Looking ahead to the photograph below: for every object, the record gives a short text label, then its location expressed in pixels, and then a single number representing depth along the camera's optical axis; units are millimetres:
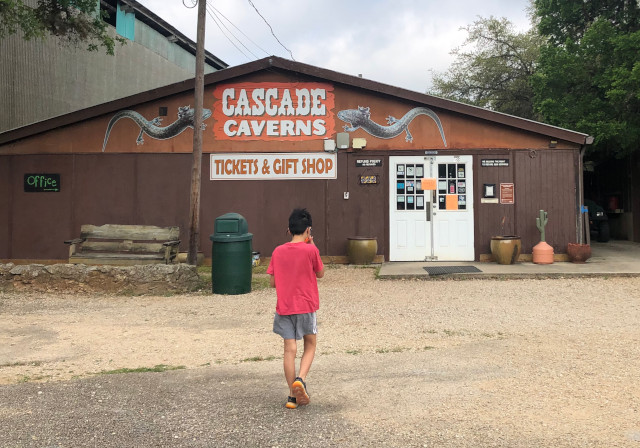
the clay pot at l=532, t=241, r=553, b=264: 12359
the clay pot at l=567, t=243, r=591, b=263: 12406
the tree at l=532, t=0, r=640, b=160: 15125
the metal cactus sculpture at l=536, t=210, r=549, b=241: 12633
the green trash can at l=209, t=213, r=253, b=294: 9711
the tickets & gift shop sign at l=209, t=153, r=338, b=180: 13656
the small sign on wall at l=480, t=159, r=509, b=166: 13195
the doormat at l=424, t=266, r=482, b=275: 11352
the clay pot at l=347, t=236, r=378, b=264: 13008
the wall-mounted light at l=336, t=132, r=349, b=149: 13445
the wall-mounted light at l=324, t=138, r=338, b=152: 13516
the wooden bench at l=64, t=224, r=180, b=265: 10922
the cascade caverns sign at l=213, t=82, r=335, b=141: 13688
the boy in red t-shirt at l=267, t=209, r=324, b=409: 4199
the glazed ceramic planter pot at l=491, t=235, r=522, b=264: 12312
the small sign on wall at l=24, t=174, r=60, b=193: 14070
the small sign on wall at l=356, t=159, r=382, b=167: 13500
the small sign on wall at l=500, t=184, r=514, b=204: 13195
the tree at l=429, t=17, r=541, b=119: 29062
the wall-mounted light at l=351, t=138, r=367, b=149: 13377
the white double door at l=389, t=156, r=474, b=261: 13266
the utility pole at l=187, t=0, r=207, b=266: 11094
